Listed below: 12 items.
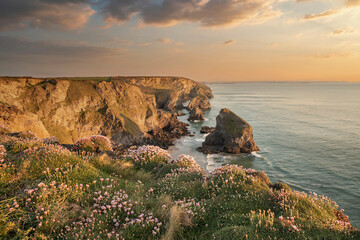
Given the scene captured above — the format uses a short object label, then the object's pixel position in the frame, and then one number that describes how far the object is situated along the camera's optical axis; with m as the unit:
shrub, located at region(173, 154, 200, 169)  11.91
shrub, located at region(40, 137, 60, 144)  15.52
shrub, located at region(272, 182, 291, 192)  8.88
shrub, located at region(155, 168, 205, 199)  7.92
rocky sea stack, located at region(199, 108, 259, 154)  50.72
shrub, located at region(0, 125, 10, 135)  16.53
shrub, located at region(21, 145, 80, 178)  7.39
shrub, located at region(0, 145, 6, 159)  7.79
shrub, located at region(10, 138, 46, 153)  9.85
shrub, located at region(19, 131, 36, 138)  14.98
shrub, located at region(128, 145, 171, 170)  12.59
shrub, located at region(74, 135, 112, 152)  13.93
